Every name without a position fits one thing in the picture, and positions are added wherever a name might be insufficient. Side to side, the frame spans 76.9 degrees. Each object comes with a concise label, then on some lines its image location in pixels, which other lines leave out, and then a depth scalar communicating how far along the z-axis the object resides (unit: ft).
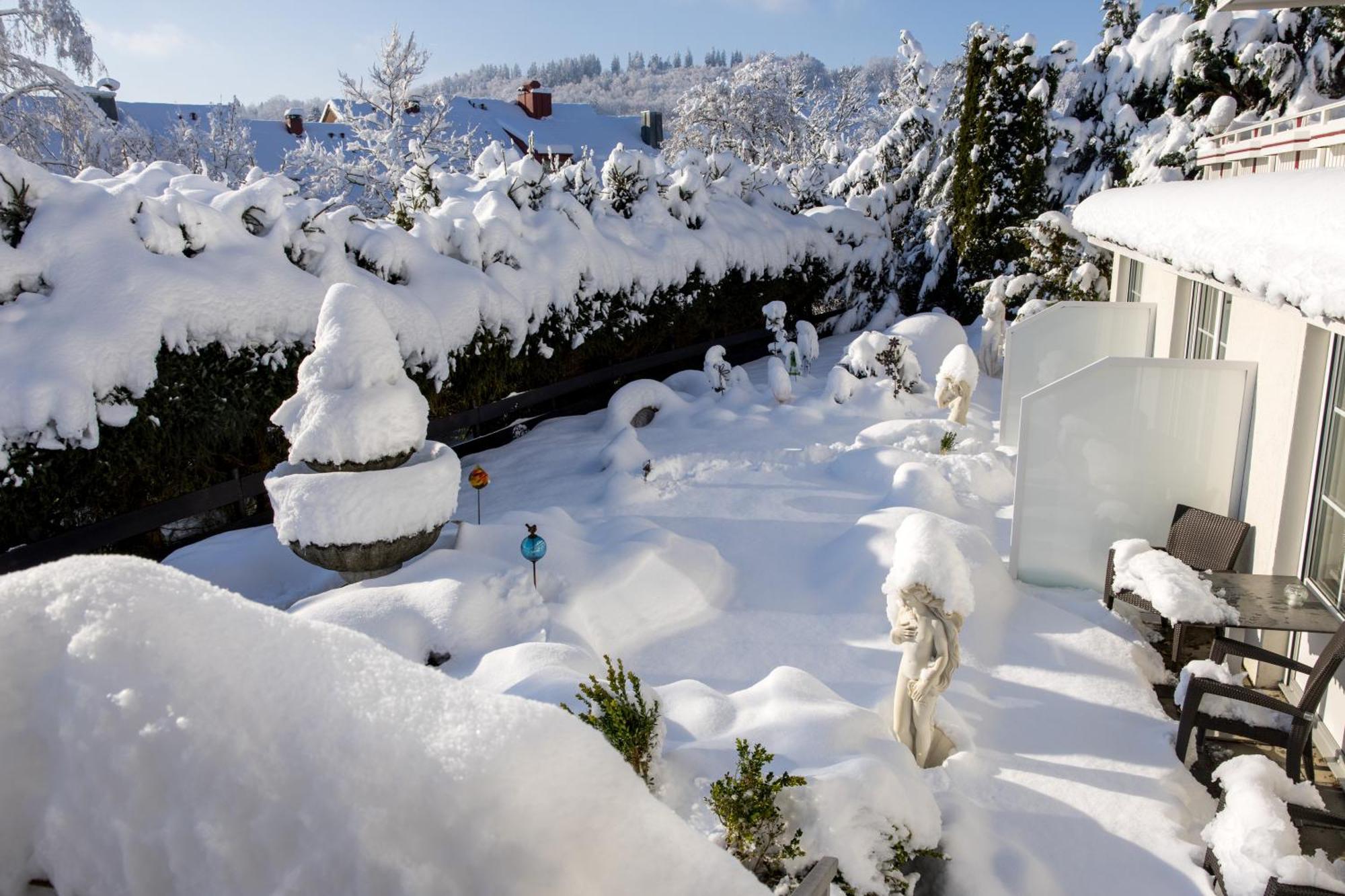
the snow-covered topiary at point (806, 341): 54.75
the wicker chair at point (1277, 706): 14.62
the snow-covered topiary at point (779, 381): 45.73
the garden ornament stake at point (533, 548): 22.04
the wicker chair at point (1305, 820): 13.02
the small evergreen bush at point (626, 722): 13.23
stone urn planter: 22.82
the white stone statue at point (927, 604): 14.58
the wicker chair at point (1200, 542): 20.38
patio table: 16.03
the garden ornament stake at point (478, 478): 25.86
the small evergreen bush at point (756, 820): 11.85
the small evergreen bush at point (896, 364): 44.65
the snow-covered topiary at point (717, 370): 46.60
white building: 16.26
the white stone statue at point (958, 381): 37.29
